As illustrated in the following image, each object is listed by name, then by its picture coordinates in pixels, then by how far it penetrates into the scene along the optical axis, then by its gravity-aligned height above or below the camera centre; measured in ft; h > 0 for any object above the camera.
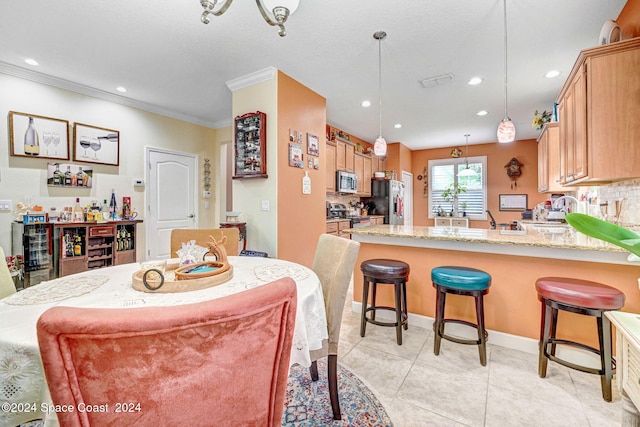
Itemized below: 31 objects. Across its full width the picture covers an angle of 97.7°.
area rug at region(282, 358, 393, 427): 4.86 -3.64
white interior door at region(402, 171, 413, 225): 24.45 +1.17
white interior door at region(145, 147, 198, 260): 14.19 +0.83
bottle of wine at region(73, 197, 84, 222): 11.18 -0.02
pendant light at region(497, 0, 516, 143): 8.13 +2.34
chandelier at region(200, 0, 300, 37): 5.17 +3.88
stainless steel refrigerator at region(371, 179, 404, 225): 20.51 +0.91
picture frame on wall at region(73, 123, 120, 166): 11.60 +2.92
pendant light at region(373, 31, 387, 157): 8.36 +5.27
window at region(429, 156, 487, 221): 22.65 +2.03
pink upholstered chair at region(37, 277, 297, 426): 1.64 -0.97
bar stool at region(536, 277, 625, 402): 5.20 -1.86
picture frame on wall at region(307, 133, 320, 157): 12.12 +2.92
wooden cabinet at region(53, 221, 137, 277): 10.32 -1.35
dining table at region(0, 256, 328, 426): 2.49 -1.15
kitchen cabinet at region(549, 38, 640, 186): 6.31 +2.35
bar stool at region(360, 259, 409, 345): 7.27 -1.77
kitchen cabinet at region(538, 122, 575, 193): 12.20 +2.38
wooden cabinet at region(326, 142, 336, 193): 16.52 +2.60
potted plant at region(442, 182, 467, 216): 23.21 +1.49
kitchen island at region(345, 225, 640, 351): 6.16 -1.39
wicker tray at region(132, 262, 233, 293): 3.98 -1.05
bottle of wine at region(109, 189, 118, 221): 12.47 +0.22
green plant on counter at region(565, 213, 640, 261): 1.89 -0.16
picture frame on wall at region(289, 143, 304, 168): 11.03 +2.22
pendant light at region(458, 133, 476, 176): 21.98 +3.19
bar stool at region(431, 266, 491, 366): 6.33 -1.81
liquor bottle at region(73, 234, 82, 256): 10.72 -1.34
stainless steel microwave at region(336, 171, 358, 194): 17.06 +1.84
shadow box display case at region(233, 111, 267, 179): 10.46 +2.52
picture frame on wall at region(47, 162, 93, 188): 10.93 +1.49
